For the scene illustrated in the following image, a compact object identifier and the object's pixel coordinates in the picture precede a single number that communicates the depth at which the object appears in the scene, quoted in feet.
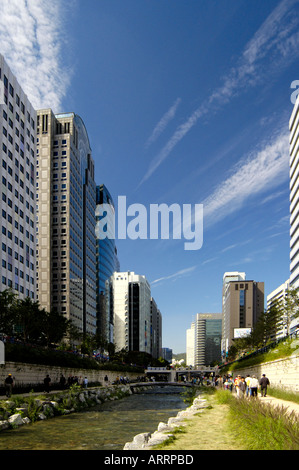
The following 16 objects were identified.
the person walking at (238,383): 100.02
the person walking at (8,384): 113.34
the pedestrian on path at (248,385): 103.88
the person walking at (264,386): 116.88
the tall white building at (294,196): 381.68
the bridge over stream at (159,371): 641.57
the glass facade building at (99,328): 640.21
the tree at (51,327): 256.32
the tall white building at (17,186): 304.09
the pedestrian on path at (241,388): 99.74
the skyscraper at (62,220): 491.31
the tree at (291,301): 259.39
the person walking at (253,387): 100.15
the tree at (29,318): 225.35
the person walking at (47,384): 139.85
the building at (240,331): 616.39
